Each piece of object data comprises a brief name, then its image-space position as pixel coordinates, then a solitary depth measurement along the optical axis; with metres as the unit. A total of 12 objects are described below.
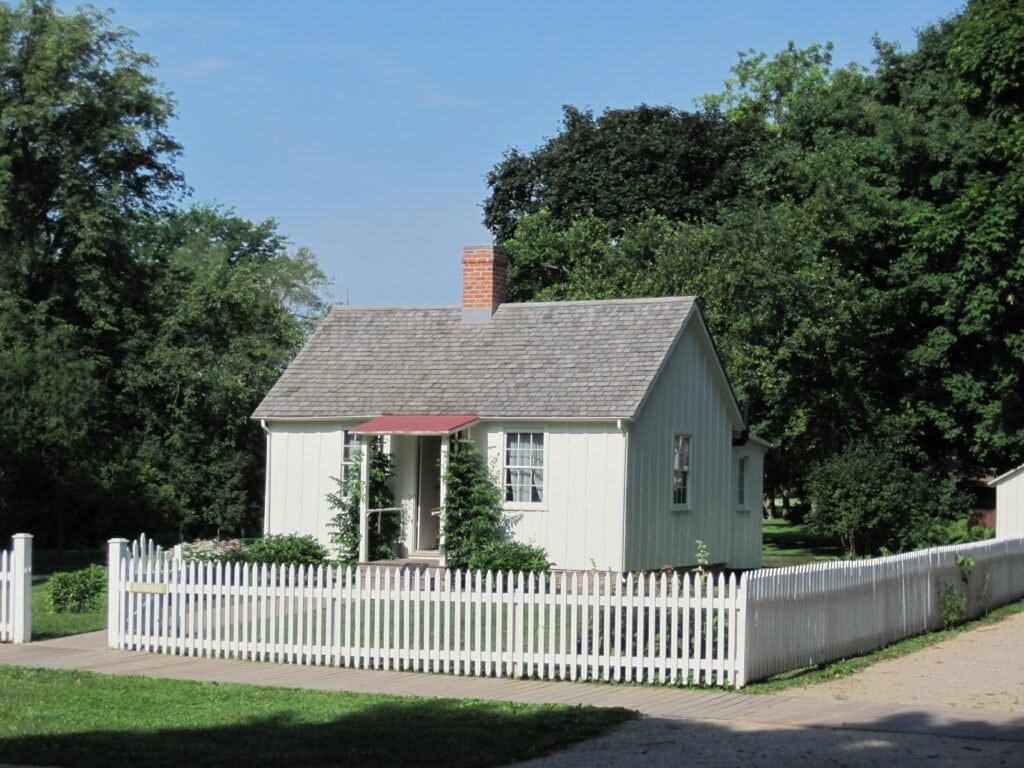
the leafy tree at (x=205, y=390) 36.94
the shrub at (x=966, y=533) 32.44
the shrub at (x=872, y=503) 32.47
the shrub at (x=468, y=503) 24.53
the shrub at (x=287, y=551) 24.34
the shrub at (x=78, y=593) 20.97
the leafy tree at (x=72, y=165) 38.41
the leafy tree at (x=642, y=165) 50.25
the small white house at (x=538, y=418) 24.42
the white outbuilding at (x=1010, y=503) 31.66
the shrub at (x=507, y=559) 22.72
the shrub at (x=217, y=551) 22.83
